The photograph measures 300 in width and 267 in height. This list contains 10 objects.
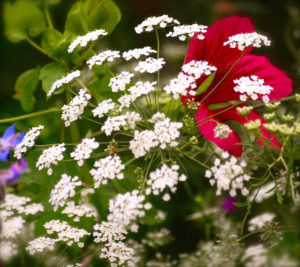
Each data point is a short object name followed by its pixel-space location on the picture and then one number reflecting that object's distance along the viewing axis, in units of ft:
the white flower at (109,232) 2.51
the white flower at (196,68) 2.54
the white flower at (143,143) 2.45
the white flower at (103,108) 2.54
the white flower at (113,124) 2.49
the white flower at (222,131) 2.50
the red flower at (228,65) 2.65
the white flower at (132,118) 2.49
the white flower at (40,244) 2.55
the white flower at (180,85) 2.51
